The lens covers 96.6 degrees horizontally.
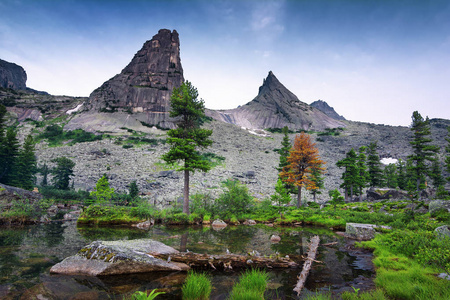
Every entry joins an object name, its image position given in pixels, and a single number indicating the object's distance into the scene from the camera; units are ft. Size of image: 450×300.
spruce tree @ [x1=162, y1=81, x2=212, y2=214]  65.39
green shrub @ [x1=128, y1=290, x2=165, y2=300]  11.41
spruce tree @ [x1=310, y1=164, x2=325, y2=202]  125.18
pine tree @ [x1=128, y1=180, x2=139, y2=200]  95.61
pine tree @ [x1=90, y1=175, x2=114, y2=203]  66.80
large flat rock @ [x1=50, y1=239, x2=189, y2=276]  22.38
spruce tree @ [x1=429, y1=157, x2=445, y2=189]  139.17
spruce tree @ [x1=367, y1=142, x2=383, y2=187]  130.47
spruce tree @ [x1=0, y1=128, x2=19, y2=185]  100.63
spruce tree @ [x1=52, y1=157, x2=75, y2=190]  111.34
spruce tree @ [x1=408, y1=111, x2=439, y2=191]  105.60
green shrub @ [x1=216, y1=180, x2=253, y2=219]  81.10
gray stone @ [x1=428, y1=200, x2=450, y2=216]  45.42
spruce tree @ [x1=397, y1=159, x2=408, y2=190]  140.79
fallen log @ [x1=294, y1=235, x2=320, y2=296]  19.40
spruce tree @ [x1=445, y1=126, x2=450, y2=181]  91.13
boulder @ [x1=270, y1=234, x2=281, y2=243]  43.52
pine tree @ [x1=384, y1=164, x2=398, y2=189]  165.99
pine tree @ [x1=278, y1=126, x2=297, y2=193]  115.96
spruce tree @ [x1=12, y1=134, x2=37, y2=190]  100.27
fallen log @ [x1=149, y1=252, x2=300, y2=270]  25.67
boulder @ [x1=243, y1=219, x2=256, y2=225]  73.45
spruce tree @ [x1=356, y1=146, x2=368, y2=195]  116.57
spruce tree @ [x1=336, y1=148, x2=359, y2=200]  117.59
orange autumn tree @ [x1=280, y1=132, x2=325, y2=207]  88.22
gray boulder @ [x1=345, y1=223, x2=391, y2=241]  44.47
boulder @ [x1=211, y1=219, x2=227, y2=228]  66.66
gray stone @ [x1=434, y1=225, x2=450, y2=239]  27.41
